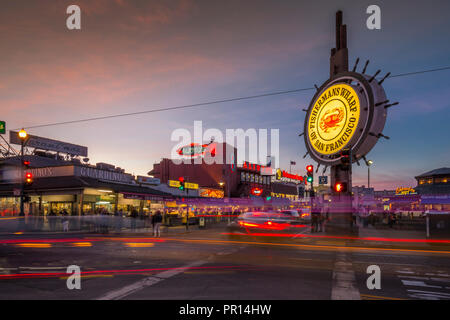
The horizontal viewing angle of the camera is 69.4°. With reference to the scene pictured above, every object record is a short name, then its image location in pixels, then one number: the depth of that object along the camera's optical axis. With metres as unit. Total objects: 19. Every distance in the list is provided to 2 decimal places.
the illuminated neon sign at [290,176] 103.09
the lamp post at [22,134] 23.07
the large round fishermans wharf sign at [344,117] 20.83
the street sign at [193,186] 58.22
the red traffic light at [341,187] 18.34
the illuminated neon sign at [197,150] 73.38
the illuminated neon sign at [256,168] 81.00
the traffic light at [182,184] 29.83
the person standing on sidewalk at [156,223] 23.65
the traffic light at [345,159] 18.06
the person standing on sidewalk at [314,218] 26.60
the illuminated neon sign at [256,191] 81.00
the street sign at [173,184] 52.41
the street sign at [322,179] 37.72
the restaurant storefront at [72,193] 34.44
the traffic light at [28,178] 23.87
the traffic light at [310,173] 24.83
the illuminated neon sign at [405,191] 90.68
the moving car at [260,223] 21.16
